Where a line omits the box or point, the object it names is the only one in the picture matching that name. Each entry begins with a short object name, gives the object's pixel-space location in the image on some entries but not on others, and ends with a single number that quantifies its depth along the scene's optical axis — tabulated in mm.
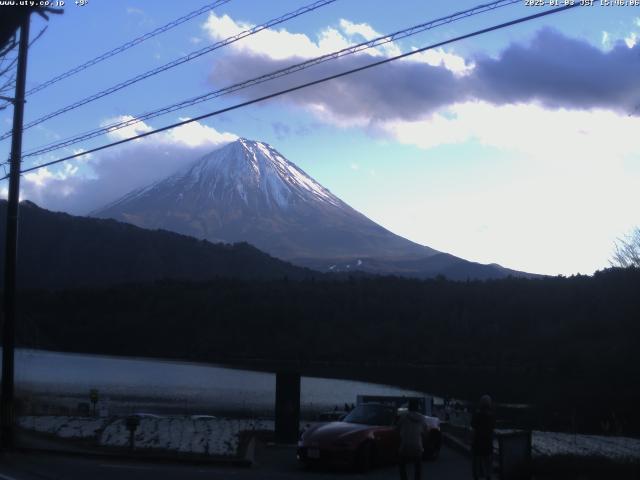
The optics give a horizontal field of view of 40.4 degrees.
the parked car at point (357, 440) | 14328
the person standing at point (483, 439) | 13156
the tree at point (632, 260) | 41697
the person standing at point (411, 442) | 12406
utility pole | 18391
